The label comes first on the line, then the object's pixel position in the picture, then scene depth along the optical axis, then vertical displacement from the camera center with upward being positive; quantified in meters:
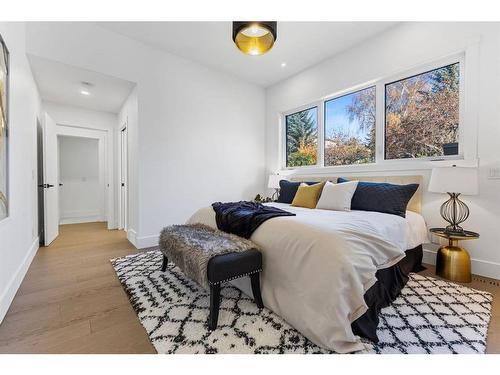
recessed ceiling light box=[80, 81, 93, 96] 3.29 +1.43
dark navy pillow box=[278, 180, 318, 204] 3.32 -0.12
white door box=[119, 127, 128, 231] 4.25 +0.10
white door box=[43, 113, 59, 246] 3.41 +0.04
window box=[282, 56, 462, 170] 2.54 +0.85
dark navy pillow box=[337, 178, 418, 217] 2.38 -0.16
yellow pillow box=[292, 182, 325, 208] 2.82 -0.16
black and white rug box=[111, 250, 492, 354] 1.29 -0.92
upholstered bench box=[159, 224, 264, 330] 1.45 -0.52
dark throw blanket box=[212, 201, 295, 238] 1.90 -0.30
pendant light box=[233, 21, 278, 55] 1.78 +1.22
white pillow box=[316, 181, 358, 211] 2.55 -0.16
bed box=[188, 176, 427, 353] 1.24 -0.55
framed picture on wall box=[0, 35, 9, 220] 1.64 +0.39
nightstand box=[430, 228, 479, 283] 2.14 -0.74
